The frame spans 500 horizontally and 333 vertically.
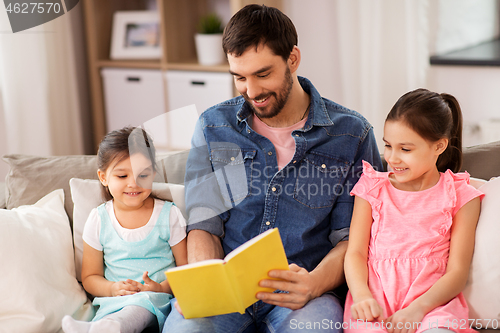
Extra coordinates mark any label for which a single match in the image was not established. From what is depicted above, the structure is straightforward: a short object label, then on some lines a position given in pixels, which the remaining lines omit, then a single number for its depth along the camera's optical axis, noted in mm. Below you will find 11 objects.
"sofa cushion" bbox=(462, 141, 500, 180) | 3100
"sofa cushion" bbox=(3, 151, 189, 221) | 3177
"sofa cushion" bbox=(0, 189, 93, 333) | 2892
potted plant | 4147
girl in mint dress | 3028
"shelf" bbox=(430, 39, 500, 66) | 3789
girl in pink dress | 2858
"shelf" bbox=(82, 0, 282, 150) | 4334
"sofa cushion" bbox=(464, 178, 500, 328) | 2861
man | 2977
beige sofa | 2880
